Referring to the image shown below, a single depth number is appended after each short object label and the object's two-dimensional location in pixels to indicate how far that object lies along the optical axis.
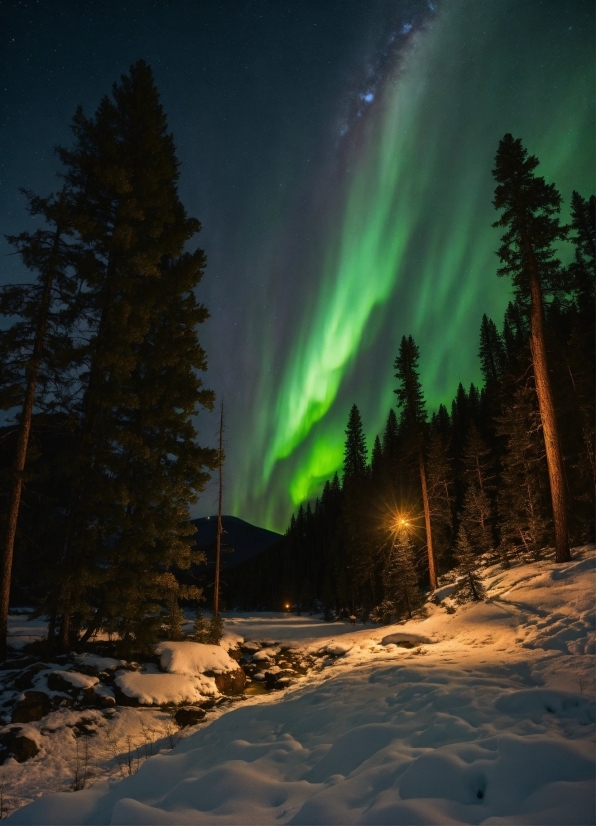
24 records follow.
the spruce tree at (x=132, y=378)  13.59
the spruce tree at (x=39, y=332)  14.01
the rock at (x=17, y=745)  8.77
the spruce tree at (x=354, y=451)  69.81
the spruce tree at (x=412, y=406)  28.20
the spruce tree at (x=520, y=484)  27.61
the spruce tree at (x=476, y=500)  34.38
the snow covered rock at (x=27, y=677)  11.05
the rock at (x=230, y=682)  15.31
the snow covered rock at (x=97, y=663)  12.86
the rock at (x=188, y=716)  11.56
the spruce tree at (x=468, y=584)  16.59
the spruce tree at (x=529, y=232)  16.14
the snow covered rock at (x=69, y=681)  11.36
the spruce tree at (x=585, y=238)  32.94
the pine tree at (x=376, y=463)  61.33
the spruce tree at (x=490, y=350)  73.88
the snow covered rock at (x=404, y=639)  15.63
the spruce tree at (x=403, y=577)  26.50
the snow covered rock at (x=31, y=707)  9.91
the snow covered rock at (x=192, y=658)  14.78
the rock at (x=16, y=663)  12.14
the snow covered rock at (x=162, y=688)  12.50
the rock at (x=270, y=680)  16.97
